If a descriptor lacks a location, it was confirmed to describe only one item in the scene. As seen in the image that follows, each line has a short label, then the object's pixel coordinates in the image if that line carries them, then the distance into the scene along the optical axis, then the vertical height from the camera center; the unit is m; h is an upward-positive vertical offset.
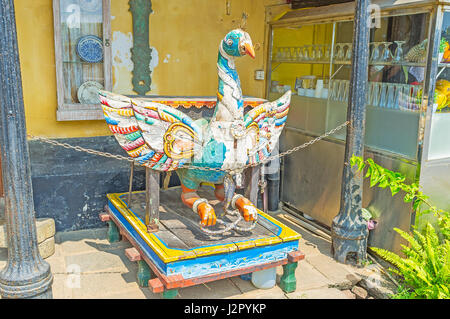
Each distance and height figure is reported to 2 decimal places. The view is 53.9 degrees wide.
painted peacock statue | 3.64 -0.43
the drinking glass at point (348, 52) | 5.16 +0.37
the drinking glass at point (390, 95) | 4.54 -0.10
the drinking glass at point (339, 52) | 5.25 +0.38
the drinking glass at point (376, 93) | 4.71 -0.08
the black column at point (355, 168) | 4.24 -0.77
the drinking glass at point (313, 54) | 5.65 +0.38
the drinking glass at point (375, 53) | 4.75 +0.34
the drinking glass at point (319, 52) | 5.55 +0.39
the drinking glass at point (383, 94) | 4.63 -0.09
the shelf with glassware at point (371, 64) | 4.29 +0.19
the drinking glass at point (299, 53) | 5.82 +0.39
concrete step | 4.43 -1.58
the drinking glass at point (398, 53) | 4.46 +0.33
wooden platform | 3.56 -1.39
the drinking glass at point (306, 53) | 5.74 +0.39
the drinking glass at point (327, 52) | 5.41 +0.39
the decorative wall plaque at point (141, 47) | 5.67 +0.42
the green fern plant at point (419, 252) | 3.74 -1.48
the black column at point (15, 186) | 2.87 -0.75
